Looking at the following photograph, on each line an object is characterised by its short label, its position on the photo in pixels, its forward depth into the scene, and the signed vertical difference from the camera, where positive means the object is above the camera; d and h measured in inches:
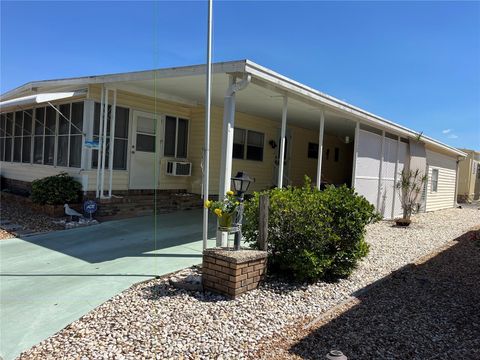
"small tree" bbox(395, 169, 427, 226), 441.1 -13.2
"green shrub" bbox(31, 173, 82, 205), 307.7 -26.9
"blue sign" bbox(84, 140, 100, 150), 311.9 +11.9
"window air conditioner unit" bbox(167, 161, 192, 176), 372.5 -3.8
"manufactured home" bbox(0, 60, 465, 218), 279.1 +33.5
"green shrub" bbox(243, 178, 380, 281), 181.0 -29.2
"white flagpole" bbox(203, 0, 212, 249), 184.7 +22.2
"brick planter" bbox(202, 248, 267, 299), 159.3 -44.5
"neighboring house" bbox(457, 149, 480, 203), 946.7 +7.9
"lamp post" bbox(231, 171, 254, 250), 179.5 -9.7
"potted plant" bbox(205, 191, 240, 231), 178.1 -20.1
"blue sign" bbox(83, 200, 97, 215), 296.8 -36.6
